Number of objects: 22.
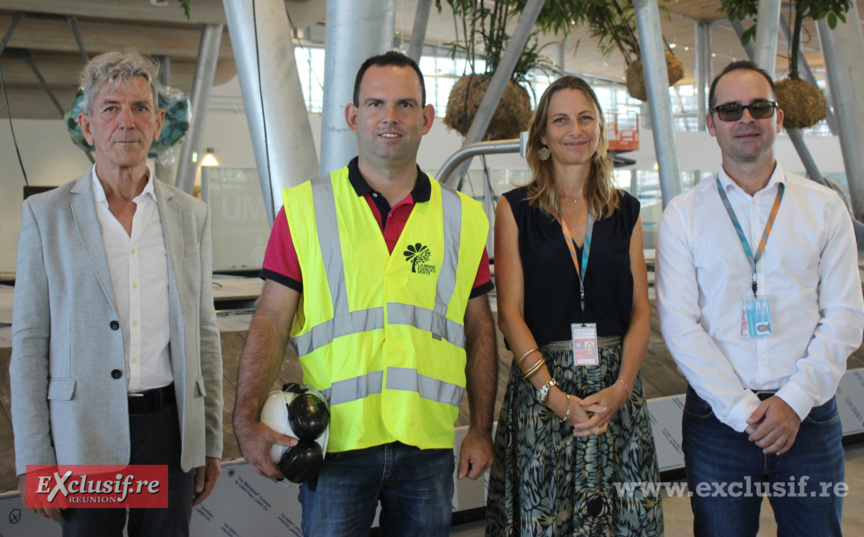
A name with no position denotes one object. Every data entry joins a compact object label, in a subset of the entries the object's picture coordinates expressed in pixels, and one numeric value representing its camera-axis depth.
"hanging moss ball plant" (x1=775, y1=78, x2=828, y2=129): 7.52
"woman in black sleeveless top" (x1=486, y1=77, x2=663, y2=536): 2.15
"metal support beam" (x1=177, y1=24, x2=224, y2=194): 10.35
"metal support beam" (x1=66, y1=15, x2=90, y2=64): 9.02
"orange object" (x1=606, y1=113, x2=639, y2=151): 16.36
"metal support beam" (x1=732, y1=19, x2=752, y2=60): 10.74
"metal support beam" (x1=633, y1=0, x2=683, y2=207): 6.41
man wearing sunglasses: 2.16
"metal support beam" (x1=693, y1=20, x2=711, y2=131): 19.48
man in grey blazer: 1.92
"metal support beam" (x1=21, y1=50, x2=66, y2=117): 11.05
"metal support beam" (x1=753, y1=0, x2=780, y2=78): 7.43
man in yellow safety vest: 1.87
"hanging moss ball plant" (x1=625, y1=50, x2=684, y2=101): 8.80
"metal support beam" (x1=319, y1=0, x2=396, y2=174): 2.99
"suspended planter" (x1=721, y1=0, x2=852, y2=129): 7.36
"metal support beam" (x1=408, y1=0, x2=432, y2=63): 7.41
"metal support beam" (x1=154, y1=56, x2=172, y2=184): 11.50
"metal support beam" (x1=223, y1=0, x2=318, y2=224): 3.36
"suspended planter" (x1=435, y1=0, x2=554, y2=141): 5.72
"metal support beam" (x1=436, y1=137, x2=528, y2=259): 4.39
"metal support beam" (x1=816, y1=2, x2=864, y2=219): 8.58
